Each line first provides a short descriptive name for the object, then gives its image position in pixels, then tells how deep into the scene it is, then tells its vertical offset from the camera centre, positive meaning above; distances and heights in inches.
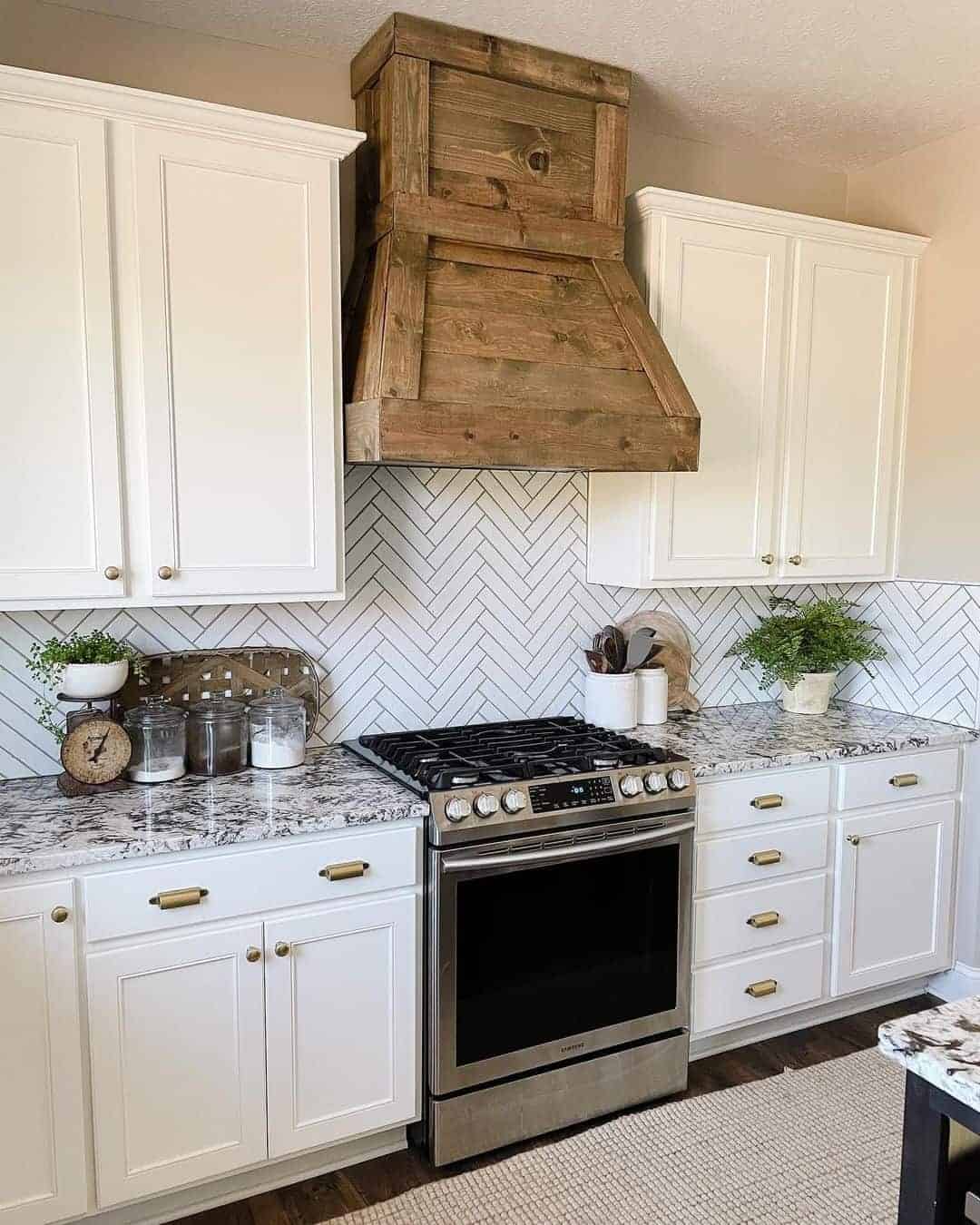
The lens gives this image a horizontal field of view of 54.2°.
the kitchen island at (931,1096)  43.1 -26.5
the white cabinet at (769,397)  113.4 +15.3
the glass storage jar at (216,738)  97.6 -23.1
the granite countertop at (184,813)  78.6 -27.1
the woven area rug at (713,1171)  88.8 -64.1
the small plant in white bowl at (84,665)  90.5 -14.8
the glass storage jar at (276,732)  99.9 -22.9
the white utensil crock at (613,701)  119.3 -22.9
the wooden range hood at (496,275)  92.6 +24.7
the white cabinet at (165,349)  82.6 +14.7
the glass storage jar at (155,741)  94.4 -22.8
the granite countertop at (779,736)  110.0 -27.2
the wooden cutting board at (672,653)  129.5 -18.5
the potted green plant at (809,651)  129.0 -17.8
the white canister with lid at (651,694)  123.0 -22.8
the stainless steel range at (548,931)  92.0 -42.1
